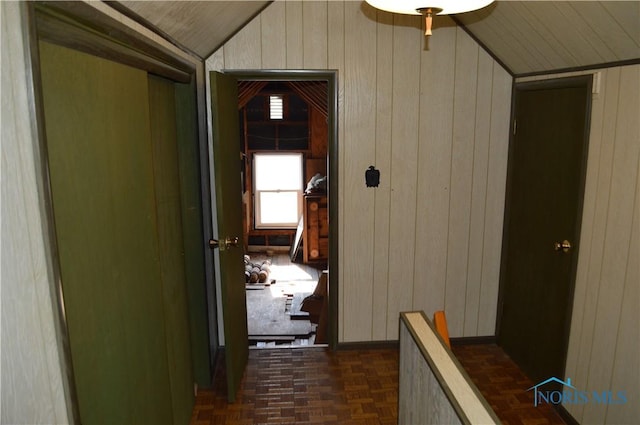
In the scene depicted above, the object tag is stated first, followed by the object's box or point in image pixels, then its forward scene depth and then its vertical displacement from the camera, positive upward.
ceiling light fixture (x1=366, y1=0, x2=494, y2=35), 1.59 +0.54
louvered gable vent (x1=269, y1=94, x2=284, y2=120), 7.86 +0.90
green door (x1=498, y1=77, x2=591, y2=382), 2.78 -0.38
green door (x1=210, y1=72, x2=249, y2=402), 2.78 -0.33
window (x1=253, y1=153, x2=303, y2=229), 8.12 -0.48
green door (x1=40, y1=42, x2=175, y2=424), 1.30 -0.22
